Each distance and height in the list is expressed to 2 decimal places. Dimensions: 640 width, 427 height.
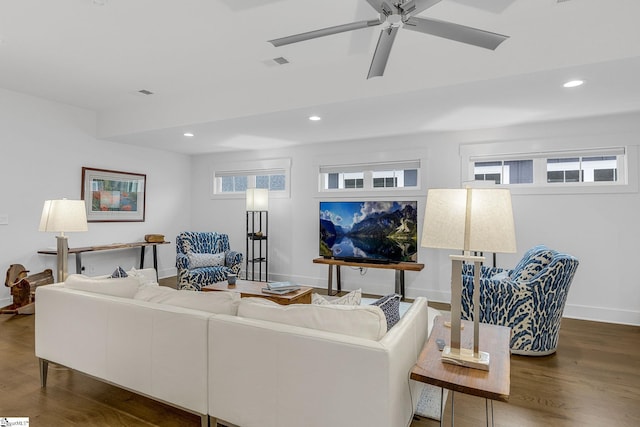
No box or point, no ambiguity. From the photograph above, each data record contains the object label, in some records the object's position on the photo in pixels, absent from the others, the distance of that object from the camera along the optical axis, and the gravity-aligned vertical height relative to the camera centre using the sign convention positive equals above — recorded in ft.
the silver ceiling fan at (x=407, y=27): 6.17 +3.59
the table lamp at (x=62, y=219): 9.25 -0.16
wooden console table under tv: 14.87 -2.17
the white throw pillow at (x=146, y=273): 9.60 -1.76
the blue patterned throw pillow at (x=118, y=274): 8.72 -1.50
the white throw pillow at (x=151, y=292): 7.14 -1.62
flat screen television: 15.62 -0.70
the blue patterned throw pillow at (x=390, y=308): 6.04 -1.62
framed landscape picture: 17.12 +0.97
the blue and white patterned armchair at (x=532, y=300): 9.76 -2.38
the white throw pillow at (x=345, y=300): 6.46 -1.56
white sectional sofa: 4.97 -2.33
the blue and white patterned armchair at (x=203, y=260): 15.70 -2.18
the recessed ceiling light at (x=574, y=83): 9.48 +3.68
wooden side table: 4.44 -2.15
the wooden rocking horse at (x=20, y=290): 13.48 -3.02
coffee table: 11.54 -2.67
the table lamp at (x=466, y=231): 4.77 -0.20
